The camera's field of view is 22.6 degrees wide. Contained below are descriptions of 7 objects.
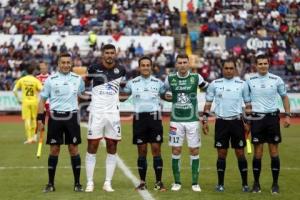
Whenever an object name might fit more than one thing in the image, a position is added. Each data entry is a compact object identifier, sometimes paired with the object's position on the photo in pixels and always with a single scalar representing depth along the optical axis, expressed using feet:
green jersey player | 38.45
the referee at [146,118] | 38.65
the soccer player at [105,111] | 38.17
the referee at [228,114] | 38.19
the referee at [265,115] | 38.27
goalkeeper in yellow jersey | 63.73
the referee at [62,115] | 37.88
